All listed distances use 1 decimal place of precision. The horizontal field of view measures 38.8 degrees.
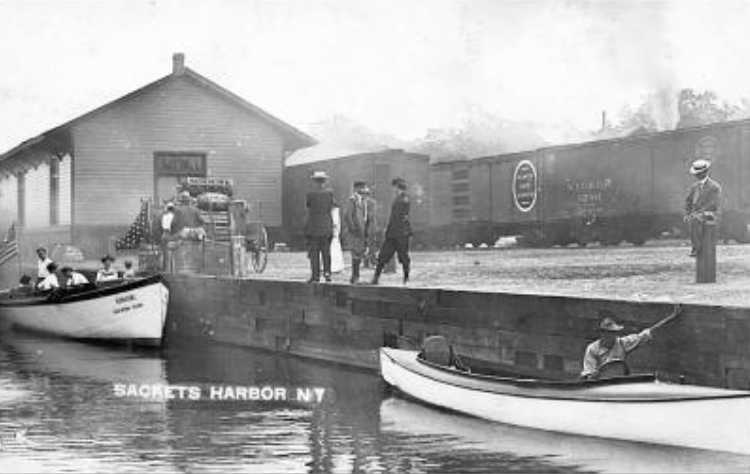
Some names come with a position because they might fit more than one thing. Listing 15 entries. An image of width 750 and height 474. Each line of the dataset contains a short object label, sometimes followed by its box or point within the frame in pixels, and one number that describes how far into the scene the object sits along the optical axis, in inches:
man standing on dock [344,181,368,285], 661.9
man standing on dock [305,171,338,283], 645.9
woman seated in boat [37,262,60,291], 885.2
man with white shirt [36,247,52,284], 908.6
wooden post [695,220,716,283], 520.1
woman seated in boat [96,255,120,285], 840.6
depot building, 1258.6
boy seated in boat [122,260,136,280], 843.9
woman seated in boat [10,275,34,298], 942.4
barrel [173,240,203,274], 841.5
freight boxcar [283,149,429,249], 1322.6
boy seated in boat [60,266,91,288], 858.1
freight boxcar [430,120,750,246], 941.8
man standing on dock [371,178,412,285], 631.8
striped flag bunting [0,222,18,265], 1050.7
